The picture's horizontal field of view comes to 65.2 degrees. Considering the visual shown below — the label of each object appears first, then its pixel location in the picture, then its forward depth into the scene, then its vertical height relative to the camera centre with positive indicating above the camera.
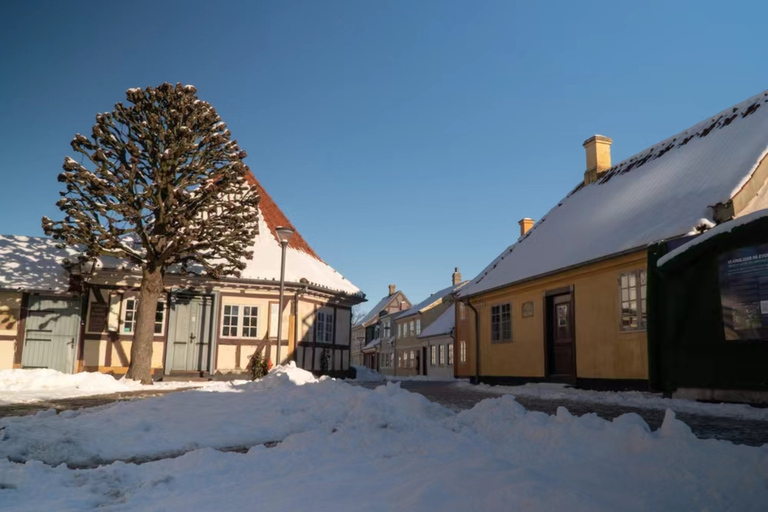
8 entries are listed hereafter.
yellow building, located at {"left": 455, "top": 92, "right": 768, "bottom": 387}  11.55 +2.27
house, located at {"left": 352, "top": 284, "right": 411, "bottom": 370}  54.51 +1.97
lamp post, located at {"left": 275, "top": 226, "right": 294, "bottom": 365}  15.43 +2.85
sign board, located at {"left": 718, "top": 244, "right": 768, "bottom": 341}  4.00 +0.45
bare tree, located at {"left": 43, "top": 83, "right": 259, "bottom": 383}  15.97 +4.17
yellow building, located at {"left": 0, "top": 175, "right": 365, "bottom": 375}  18.34 +0.99
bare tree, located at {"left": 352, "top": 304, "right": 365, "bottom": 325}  73.09 +4.24
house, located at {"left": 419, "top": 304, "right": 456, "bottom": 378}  36.38 +0.46
